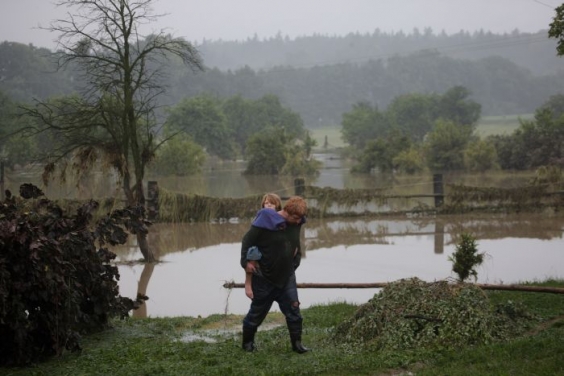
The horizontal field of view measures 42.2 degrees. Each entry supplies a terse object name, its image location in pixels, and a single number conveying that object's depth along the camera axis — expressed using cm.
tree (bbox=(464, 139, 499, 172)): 4494
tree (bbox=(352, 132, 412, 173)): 4688
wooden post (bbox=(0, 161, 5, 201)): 3087
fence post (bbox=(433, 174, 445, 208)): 2494
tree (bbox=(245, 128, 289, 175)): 4834
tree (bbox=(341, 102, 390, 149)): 8115
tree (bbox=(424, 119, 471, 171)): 4800
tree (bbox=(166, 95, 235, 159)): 7181
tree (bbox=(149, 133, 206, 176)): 5050
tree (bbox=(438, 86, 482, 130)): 8150
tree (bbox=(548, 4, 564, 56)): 1099
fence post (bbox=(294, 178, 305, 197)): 2448
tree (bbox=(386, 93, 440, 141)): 8275
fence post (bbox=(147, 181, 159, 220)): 2317
